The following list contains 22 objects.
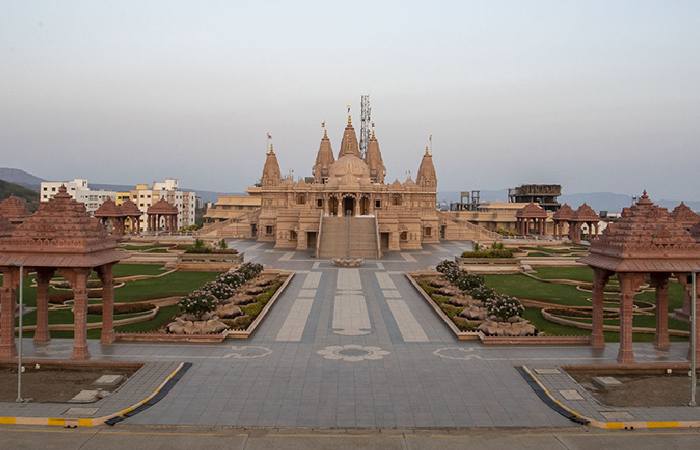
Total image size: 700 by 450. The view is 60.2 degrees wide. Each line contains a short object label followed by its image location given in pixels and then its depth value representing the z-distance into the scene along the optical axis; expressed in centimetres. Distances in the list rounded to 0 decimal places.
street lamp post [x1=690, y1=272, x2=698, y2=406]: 1565
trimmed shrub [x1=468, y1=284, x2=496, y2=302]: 2794
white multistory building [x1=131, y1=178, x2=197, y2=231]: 13675
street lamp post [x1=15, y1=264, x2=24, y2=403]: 1529
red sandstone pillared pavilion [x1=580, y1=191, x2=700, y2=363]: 1886
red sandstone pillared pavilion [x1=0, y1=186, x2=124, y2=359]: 1897
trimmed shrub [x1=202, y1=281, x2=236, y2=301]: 2798
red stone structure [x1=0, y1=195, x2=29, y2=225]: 4556
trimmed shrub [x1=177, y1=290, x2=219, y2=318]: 2361
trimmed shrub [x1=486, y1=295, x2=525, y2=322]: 2353
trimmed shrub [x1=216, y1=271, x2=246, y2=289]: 3133
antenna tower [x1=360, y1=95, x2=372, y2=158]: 11975
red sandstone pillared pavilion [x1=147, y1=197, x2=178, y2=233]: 7631
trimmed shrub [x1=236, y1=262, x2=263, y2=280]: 3502
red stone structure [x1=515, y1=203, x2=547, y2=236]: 7844
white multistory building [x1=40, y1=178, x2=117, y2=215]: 13150
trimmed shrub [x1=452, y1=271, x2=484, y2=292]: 3116
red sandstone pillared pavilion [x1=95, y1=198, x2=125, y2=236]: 6762
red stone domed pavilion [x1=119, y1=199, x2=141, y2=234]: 7006
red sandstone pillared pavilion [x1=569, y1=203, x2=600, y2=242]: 7012
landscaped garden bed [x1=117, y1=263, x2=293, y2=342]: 2228
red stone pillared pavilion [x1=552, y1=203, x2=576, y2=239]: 7250
